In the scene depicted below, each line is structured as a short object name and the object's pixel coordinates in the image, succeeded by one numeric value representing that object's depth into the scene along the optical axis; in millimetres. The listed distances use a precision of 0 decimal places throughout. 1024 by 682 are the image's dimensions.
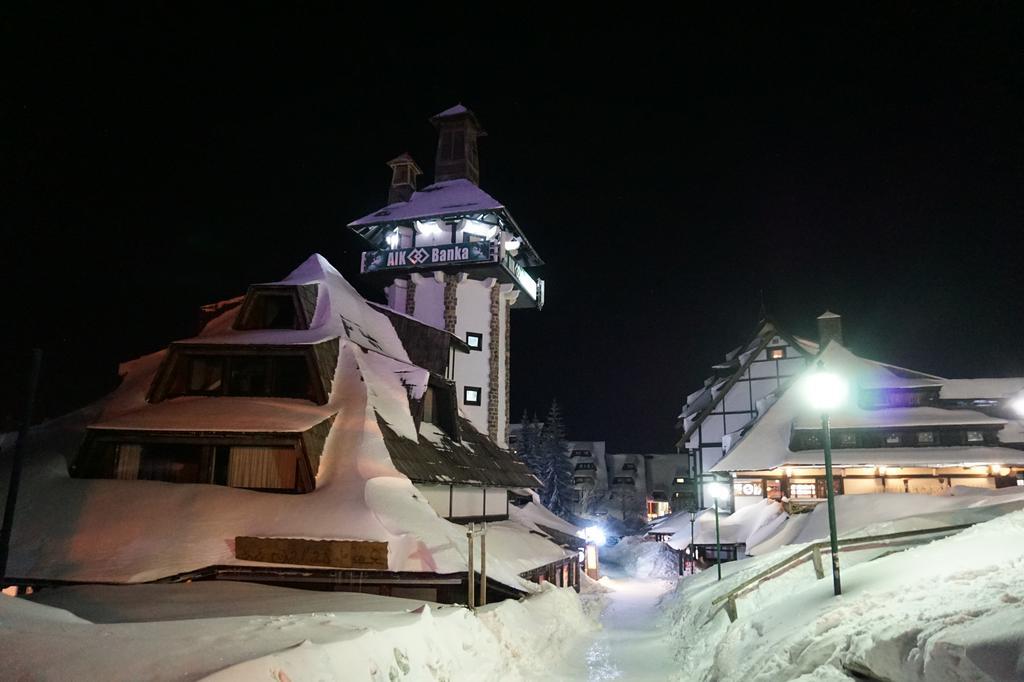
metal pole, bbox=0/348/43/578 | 13328
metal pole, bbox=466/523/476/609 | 16000
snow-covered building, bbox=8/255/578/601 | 17531
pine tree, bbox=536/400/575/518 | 63875
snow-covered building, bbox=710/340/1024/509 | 34219
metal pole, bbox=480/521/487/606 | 16766
